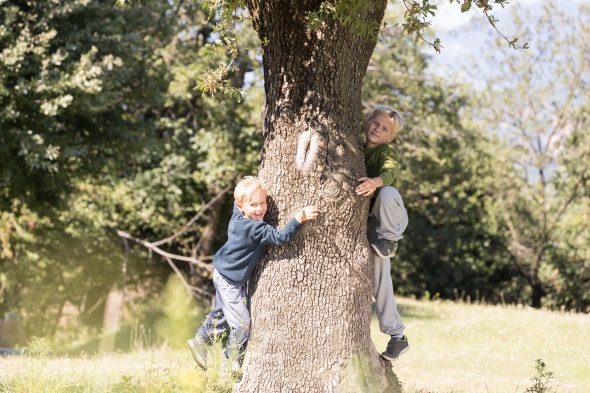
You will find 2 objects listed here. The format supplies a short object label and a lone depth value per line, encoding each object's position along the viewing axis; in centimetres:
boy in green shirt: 1299
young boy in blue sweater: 1228
